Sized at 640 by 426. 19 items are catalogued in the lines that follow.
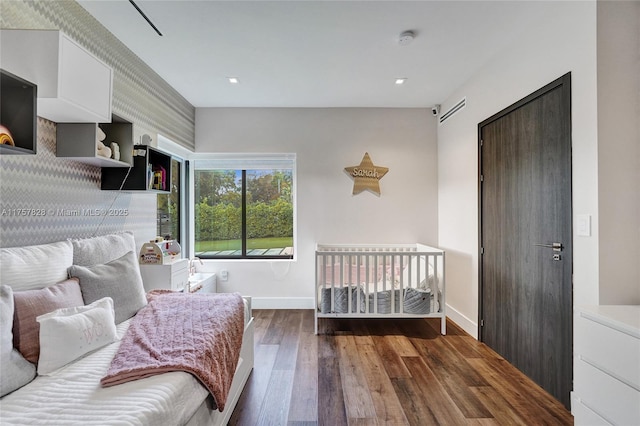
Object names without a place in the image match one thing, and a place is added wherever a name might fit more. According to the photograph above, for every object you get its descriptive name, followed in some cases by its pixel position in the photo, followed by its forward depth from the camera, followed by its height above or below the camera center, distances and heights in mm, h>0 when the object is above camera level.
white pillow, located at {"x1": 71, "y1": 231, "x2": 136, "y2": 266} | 1839 -226
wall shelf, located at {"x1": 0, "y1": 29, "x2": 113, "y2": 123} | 1500 +755
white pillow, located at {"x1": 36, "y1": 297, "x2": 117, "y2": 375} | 1267 -537
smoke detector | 2212 +1317
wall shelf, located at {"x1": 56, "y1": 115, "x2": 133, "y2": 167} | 1828 +441
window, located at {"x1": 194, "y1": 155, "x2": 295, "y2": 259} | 4027 -4
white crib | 3008 -809
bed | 1046 -622
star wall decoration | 3807 +512
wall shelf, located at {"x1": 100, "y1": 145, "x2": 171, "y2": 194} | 2240 +291
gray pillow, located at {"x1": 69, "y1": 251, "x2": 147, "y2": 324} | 1694 -412
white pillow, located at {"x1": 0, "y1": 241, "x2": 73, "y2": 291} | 1376 -252
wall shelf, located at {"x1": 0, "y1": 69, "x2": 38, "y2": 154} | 1328 +448
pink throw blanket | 1264 -613
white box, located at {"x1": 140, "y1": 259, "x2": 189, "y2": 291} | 2428 -496
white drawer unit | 1280 -683
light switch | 1673 -52
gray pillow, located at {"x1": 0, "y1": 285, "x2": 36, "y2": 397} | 1131 -563
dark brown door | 1871 -148
